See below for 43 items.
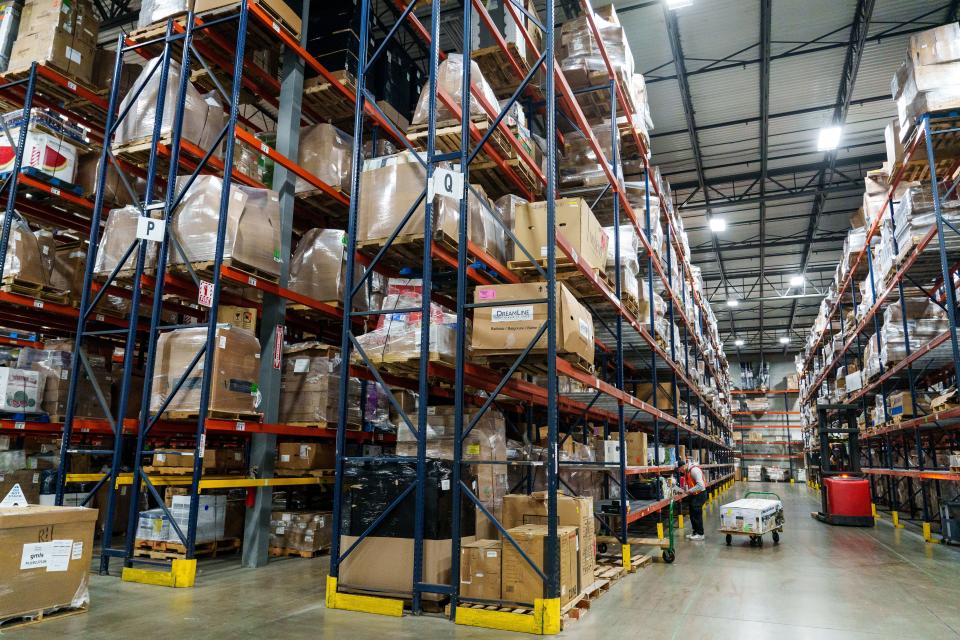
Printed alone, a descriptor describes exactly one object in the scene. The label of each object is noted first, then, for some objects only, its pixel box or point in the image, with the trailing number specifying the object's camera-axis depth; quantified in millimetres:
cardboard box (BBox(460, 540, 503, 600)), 4617
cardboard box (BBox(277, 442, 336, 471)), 7367
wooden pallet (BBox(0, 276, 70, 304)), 6773
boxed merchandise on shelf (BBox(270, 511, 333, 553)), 7414
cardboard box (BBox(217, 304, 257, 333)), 6582
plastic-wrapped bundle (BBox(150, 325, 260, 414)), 5964
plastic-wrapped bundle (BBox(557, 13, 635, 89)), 8406
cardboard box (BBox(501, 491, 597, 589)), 5379
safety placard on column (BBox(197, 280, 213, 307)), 5961
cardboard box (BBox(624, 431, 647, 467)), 9516
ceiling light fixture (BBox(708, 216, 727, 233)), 17939
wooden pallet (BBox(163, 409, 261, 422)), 5902
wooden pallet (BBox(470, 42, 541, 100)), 7559
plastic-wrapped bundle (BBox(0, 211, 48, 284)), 6812
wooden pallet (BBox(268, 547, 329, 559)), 7469
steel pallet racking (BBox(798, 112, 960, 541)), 8703
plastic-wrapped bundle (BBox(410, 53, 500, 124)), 6348
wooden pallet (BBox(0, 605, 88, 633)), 4262
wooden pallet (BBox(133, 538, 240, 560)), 6242
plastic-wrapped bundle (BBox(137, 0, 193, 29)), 7134
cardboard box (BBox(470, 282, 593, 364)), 5125
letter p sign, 6070
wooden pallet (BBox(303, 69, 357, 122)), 8039
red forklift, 12141
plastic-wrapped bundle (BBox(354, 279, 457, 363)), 5336
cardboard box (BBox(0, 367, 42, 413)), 6398
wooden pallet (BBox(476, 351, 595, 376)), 5537
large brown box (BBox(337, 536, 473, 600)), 4816
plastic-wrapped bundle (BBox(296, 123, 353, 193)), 7844
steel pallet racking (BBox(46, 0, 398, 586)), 5926
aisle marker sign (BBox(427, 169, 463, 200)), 5070
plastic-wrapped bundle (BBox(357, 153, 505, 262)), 5543
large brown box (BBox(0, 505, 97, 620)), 4254
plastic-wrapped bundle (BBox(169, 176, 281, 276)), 6242
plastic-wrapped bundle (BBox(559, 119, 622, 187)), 8570
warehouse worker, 9852
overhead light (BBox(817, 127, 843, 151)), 13047
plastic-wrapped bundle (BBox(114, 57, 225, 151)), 6711
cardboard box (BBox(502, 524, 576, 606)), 4512
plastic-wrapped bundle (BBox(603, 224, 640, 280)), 8316
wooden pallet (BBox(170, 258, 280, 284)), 6184
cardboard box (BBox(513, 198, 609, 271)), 6035
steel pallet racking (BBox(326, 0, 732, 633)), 4648
